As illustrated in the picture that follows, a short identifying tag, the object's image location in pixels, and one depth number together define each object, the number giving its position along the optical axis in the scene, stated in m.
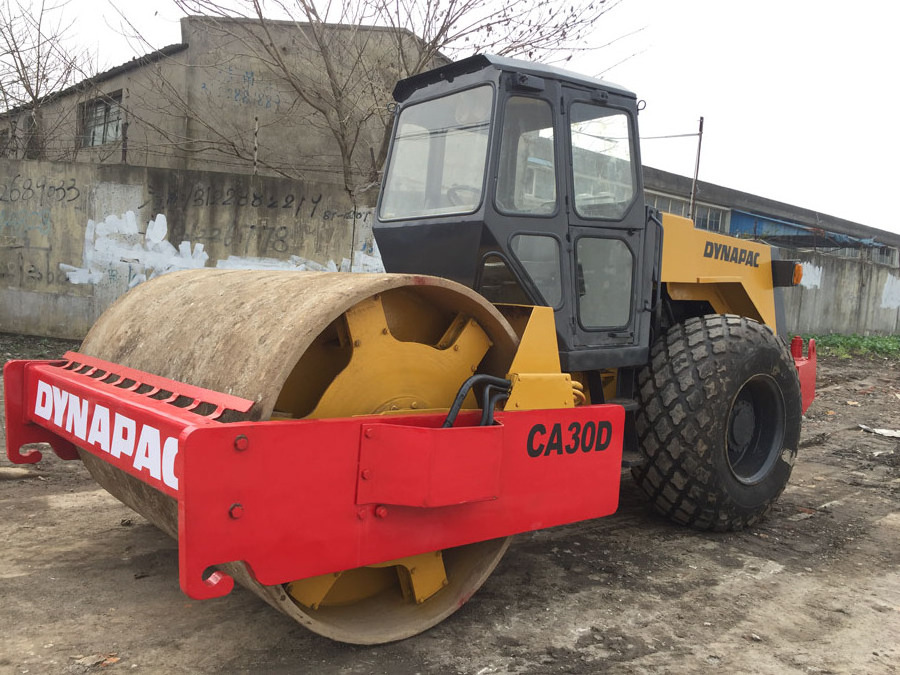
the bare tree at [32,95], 11.11
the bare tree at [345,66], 9.96
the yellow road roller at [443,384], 2.37
